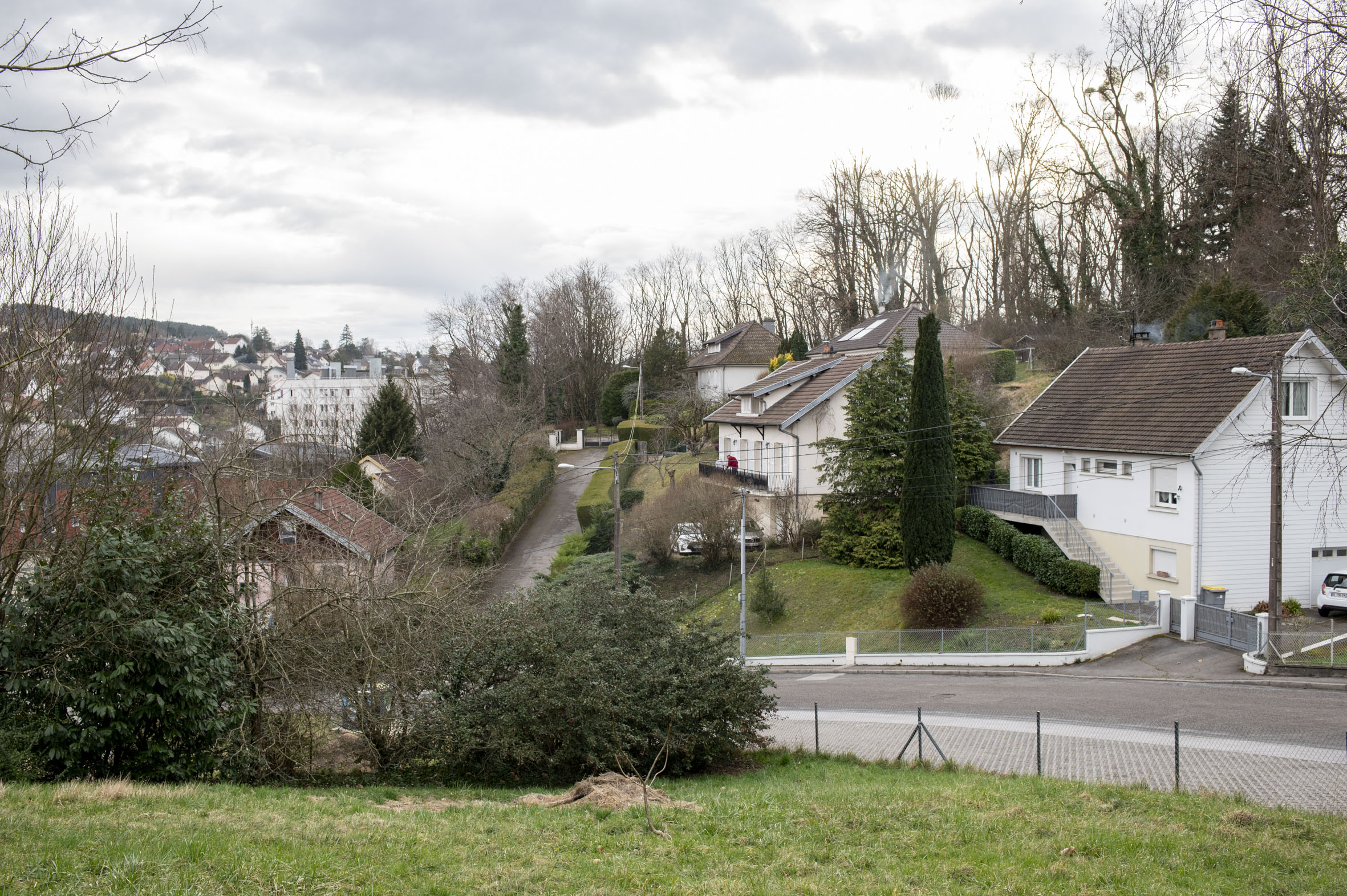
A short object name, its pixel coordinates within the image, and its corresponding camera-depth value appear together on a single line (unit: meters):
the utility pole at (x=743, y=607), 27.39
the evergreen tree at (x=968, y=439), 34.47
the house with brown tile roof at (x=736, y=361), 63.06
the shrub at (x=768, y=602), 30.94
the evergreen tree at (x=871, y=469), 32.50
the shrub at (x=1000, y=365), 47.97
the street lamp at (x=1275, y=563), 21.02
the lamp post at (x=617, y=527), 23.66
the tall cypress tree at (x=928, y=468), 30.45
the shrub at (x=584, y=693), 13.38
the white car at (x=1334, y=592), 24.56
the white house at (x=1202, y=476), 25.69
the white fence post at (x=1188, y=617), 24.47
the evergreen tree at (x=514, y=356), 66.81
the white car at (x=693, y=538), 37.06
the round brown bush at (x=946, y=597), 26.64
